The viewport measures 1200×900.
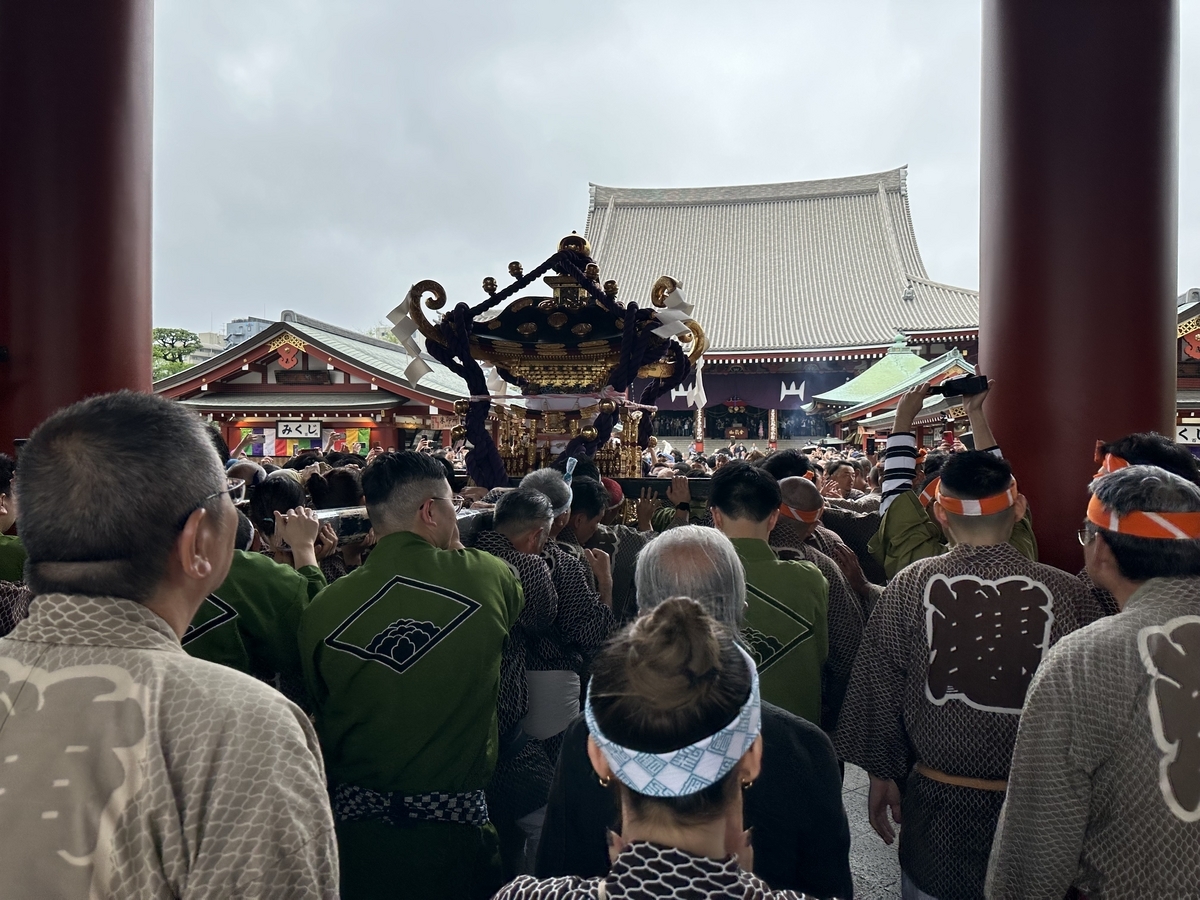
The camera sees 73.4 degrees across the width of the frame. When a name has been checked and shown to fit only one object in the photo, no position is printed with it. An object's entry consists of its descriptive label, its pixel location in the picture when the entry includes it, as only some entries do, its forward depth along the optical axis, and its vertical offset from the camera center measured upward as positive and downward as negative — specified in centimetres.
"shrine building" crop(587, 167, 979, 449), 2227 +505
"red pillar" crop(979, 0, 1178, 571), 351 +92
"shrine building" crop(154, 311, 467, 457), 1678 +105
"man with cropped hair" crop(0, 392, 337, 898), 95 -34
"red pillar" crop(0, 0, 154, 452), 469 +147
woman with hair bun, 94 -37
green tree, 3694 +477
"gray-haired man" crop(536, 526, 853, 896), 151 -70
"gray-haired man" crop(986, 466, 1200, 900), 159 -60
